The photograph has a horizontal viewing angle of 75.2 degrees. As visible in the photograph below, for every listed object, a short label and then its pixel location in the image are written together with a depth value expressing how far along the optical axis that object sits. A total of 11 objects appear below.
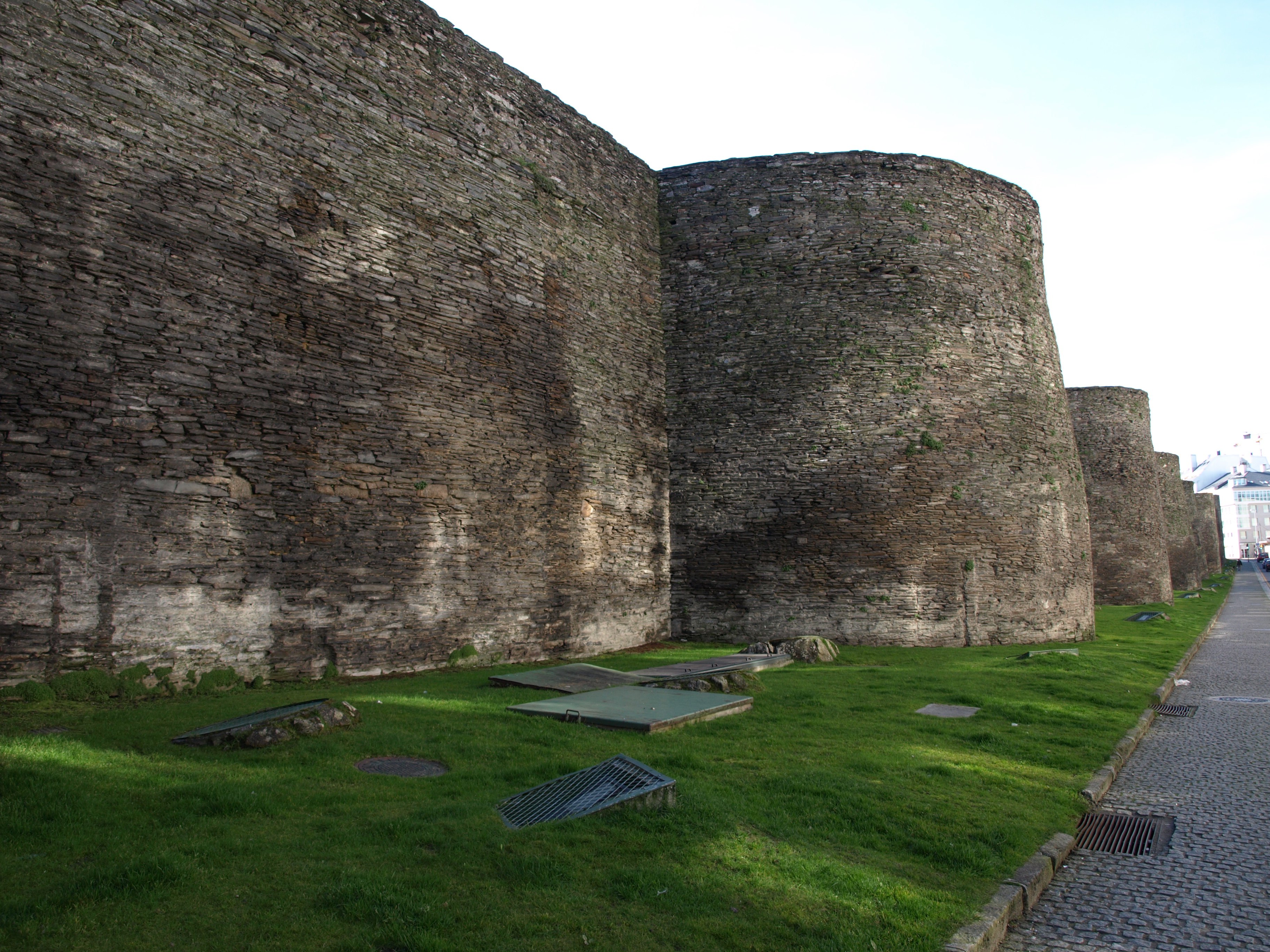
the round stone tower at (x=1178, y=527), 34.93
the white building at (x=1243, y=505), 116.50
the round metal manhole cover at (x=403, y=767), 4.93
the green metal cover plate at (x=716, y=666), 8.67
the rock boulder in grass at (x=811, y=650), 11.41
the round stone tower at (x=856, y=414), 13.70
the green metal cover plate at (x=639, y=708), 6.25
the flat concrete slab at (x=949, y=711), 7.61
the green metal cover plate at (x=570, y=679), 8.01
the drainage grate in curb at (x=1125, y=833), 4.63
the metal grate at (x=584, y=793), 4.09
